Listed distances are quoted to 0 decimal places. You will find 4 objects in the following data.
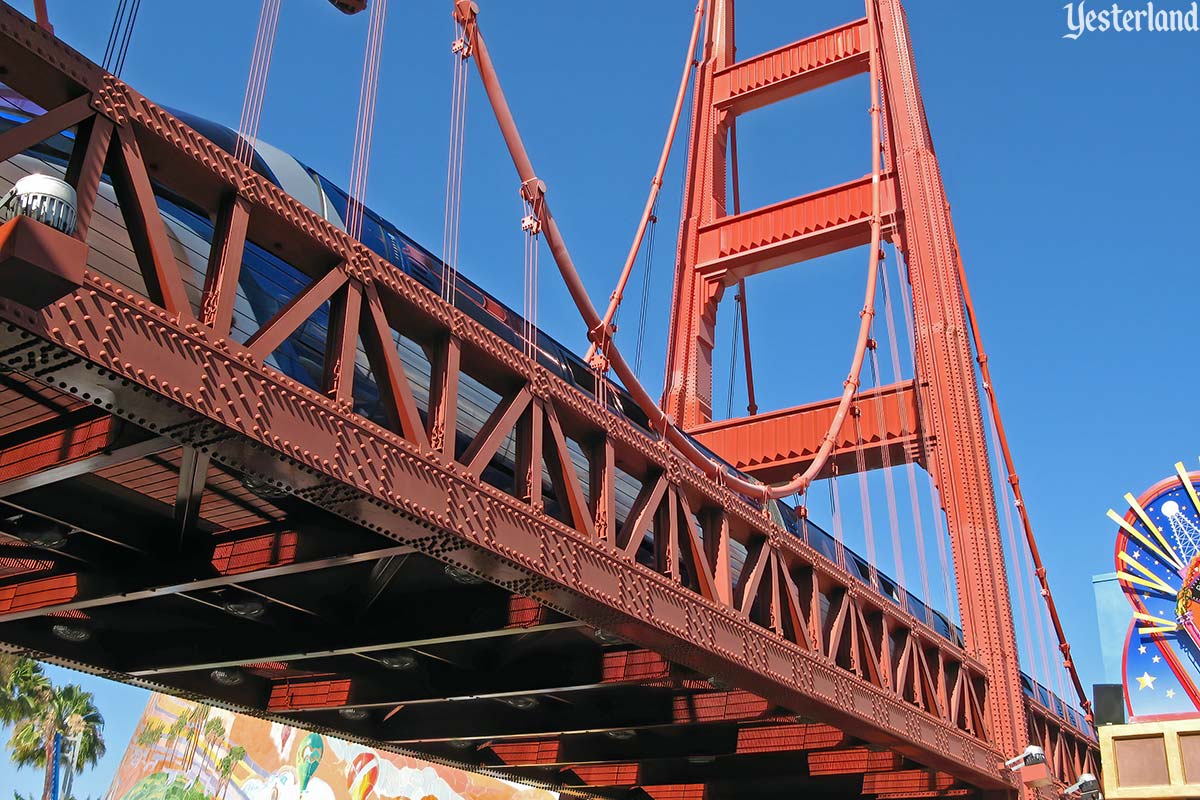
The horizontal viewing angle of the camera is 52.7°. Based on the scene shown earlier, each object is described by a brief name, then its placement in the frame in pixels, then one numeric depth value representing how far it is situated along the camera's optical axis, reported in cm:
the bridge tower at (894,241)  1870
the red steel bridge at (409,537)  550
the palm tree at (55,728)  4531
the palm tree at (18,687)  4381
